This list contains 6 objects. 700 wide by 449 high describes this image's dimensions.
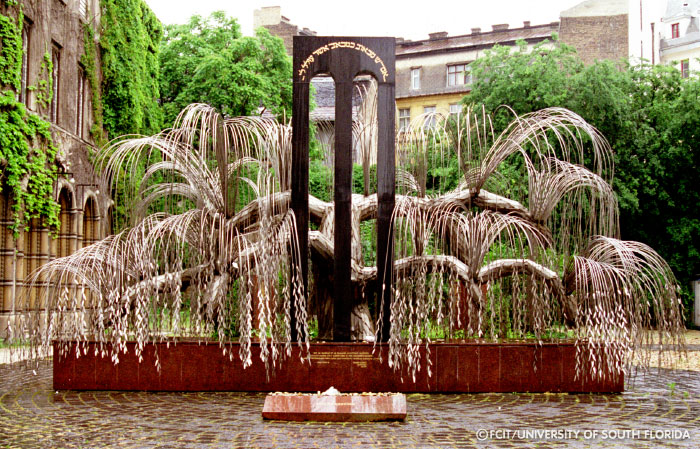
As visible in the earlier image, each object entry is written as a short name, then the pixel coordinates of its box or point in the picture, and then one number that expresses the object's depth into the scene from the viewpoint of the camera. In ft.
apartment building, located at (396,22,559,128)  180.75
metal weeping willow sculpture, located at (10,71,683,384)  35.32
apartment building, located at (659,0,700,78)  203.21
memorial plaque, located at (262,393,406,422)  28.91
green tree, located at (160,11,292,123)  110.93
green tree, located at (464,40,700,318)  92.43
